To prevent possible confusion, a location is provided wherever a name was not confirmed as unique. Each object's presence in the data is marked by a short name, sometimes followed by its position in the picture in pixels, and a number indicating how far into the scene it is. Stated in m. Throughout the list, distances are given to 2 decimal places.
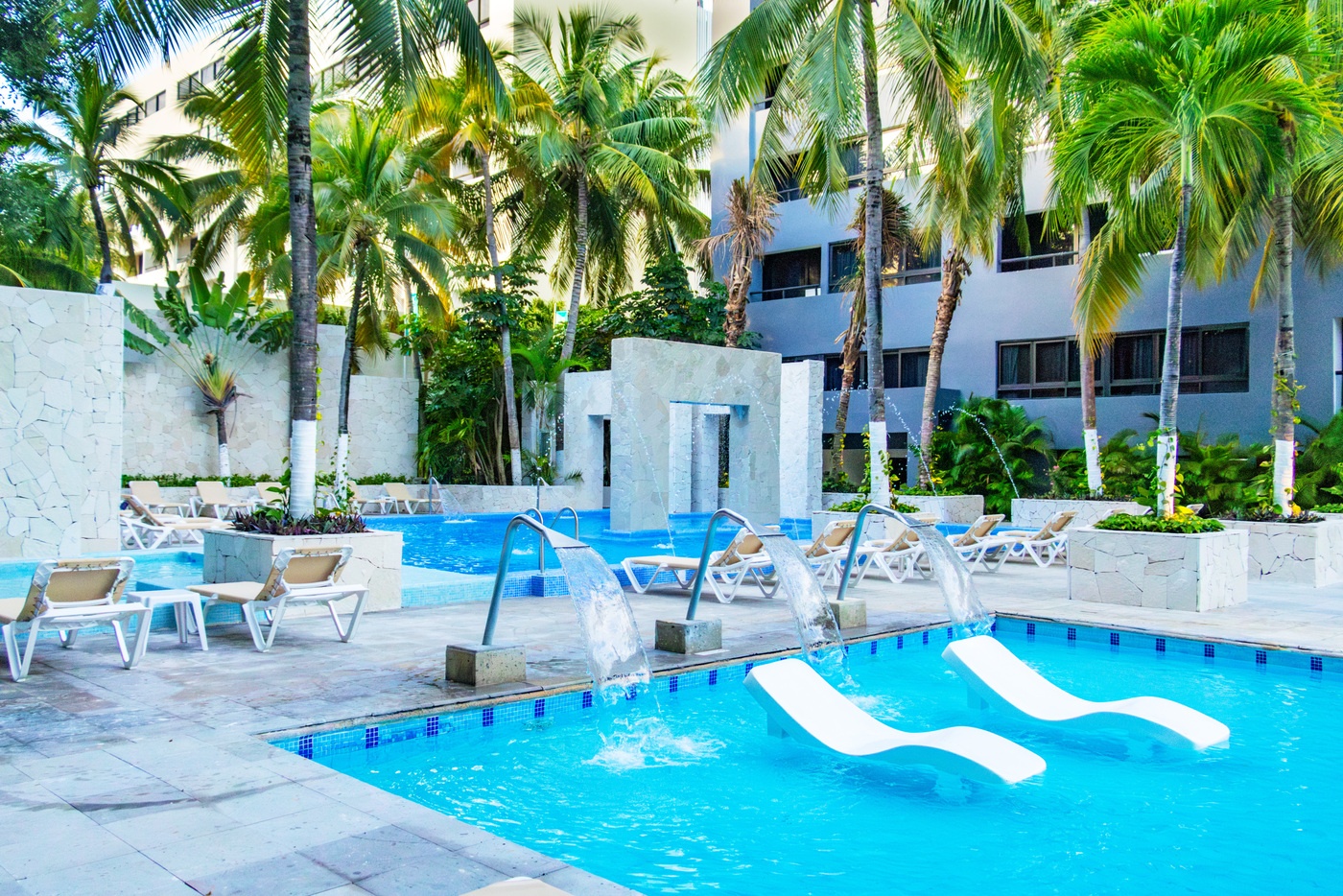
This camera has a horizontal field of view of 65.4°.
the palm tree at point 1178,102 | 10.40
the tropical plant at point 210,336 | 21.92
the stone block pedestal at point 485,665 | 6.47
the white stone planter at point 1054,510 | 17.97
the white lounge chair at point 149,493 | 18.58
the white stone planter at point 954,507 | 19.80
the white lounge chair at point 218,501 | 19.70
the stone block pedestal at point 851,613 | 8.86
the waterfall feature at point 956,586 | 9.16
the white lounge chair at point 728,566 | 11.08
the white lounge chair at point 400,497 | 24.45
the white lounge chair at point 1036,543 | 14.11
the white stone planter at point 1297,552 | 12.78
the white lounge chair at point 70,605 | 6.52
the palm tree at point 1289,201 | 11.38
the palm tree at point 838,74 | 13.88
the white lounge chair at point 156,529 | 15.68
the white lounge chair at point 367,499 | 24.12
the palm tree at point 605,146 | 25.22
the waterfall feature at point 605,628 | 6.48
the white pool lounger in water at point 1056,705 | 6.05
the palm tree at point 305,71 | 9.74
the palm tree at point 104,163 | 22.50
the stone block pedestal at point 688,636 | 7.64
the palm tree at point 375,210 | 22.80
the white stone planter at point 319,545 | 9.19
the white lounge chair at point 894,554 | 12.61
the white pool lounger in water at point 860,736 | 5.18
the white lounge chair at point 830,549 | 11.73
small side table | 7.43
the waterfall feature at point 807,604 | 7.74
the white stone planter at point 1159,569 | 10.44
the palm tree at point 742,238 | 26.42
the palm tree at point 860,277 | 24.66
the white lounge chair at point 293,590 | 7.63
